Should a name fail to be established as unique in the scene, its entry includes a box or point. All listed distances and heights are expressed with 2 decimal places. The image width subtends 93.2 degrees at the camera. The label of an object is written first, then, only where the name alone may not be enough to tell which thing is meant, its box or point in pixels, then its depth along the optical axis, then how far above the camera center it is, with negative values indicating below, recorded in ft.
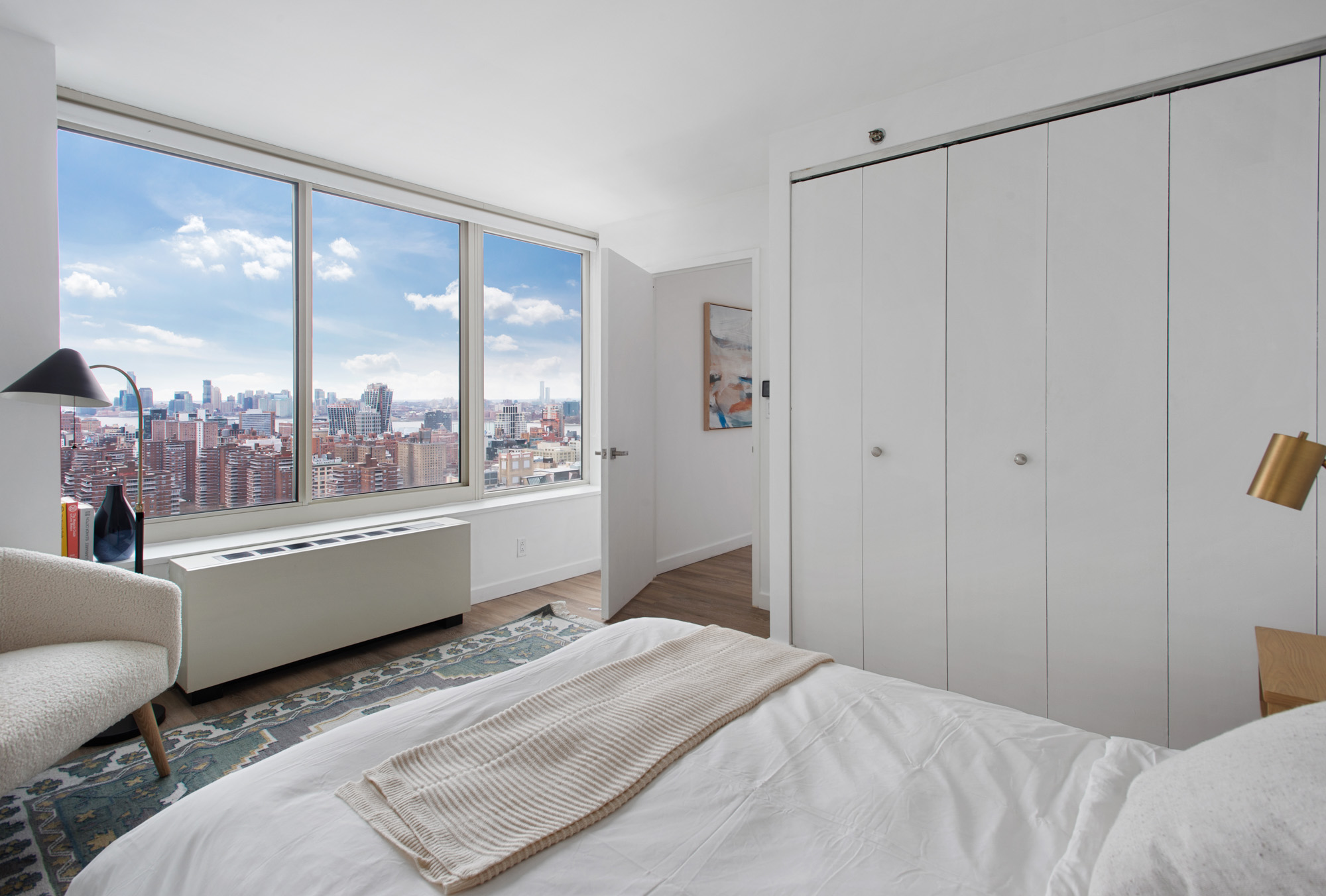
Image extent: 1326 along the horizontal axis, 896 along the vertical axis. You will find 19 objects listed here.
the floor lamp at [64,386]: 6.75 +0.57
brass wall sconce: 4.36 -0.22
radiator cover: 8.20 -2.30
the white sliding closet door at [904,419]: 8.26 +0.26
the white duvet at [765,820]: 2.83 -1.95
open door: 11.61 +0.14
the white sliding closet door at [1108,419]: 6.85 +0.22
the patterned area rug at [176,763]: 5.48 -3.54
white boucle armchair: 5.42 -2.03
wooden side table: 4.47 -1.78
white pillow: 1.99 -1.34
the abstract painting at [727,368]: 16.07 +1.87
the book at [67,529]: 7.79 -1.13
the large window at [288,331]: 8.93 +1.85
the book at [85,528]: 8.09 -1.17
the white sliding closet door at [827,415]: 8.97 +0.34
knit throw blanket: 3.04 -1.90
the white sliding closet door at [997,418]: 7.56 +0.26
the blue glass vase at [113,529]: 7.91 -1.15
